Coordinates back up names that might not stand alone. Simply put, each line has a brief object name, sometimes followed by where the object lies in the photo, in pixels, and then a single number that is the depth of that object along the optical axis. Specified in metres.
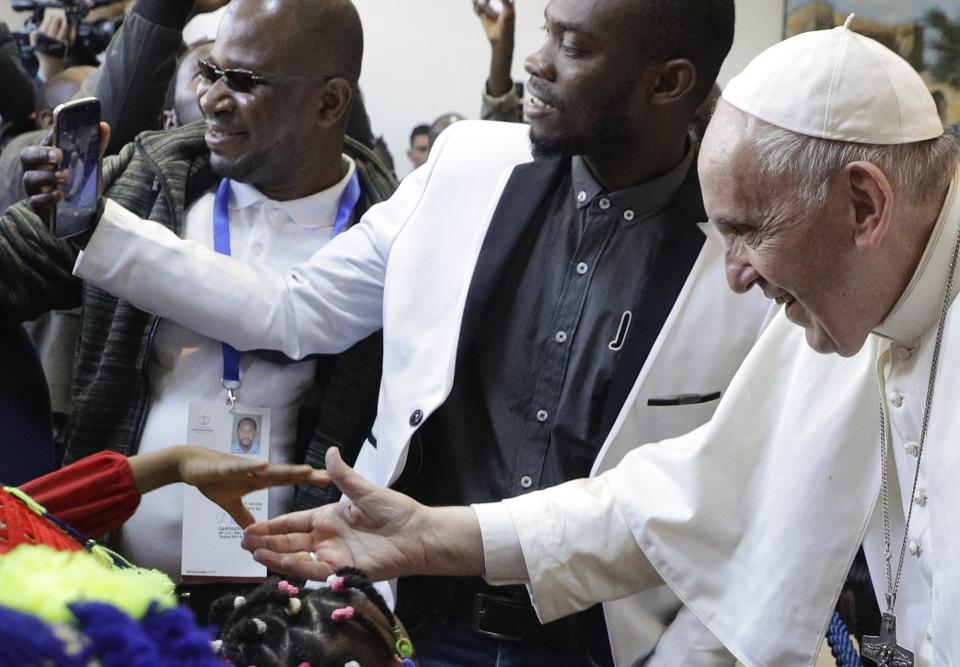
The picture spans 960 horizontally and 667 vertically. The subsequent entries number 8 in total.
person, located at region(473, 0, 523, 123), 4.44
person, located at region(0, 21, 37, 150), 5.19
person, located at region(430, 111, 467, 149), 7.99
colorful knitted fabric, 0.80
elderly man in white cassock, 1.89
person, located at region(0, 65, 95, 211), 4.83
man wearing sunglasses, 2.73
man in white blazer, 2.38
